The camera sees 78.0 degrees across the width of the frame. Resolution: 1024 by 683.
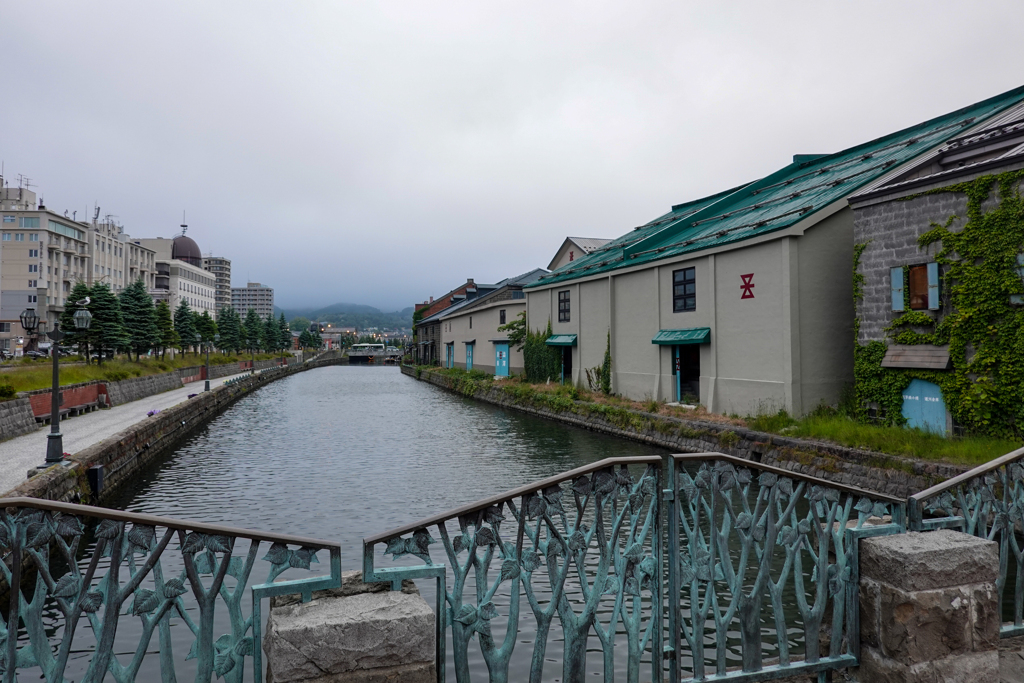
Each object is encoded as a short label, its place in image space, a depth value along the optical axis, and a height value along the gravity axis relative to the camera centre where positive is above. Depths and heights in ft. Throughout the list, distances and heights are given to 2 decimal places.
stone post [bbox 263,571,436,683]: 10.41 -4.83
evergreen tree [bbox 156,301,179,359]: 181.47 +7.20
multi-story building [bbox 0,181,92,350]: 233.35 +33.50
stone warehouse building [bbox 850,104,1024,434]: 46.34 +5.43
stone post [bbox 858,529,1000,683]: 12.76 -5.22
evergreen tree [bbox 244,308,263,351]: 295.48 +10.47
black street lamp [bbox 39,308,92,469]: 44.57 -5.84
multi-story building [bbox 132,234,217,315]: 350.64 +45.52
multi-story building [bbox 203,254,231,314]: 577.43 +70.03
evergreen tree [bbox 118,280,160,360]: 151.53 +8.64
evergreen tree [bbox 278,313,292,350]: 352.69 +10.35
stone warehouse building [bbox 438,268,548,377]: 151.12 +6.88
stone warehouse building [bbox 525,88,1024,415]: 65.36 +7.88
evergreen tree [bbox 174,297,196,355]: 207.92 +8.46
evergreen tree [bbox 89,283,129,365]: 126.62 +6.12
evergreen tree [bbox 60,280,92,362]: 122.68 +4.40
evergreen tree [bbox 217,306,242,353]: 254.27 +8.68
